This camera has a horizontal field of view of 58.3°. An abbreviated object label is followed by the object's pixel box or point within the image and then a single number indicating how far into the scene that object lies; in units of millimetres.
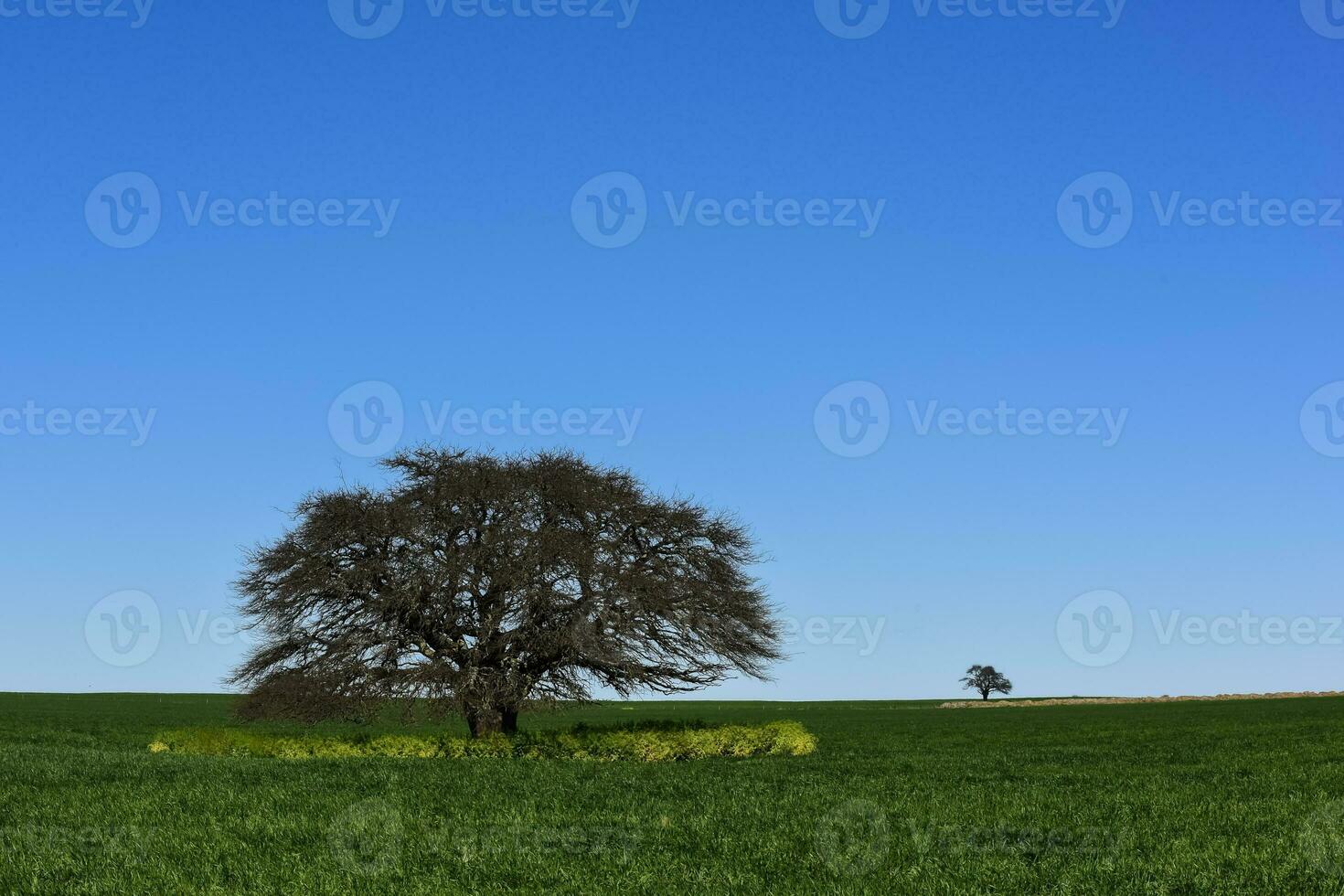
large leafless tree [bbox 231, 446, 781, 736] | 37656
